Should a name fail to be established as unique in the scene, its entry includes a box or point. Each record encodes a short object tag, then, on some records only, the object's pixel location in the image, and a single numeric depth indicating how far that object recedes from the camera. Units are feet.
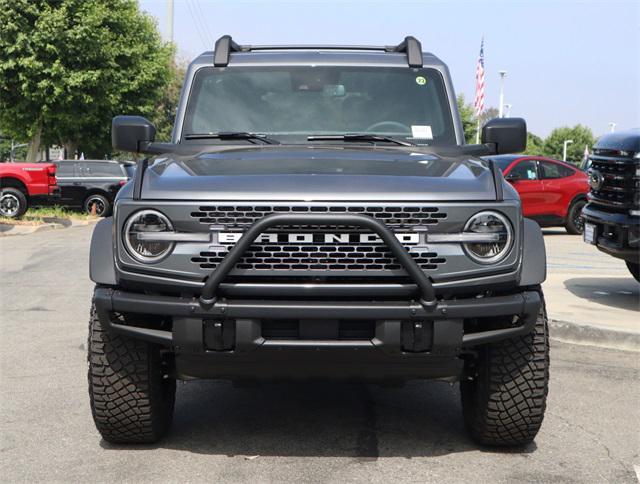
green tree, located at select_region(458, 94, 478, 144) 232.67
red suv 61.41
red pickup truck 70.59
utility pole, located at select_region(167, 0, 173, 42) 132.26
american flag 147.95
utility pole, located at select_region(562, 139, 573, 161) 323.68
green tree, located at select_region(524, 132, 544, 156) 342.23
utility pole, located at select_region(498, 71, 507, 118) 207.49
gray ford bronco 13.09
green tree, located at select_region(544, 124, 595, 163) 353.72
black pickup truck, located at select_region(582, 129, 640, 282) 28.36
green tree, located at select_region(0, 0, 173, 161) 110.52
